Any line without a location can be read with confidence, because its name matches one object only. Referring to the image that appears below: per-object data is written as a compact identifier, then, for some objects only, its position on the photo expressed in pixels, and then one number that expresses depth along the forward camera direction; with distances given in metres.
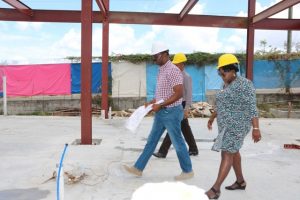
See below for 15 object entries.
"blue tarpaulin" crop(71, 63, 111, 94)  16.36
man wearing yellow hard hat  6.05
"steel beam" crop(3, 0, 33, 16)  9.39
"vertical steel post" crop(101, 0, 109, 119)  11.68
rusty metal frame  10.87
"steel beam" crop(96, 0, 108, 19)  9.04
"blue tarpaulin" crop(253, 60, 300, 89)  17.31
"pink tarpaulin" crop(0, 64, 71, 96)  15.91
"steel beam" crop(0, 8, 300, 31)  11.16
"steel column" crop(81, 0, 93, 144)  6.88
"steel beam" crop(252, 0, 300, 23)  8.82
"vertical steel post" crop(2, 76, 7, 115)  12.52
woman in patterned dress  4.01
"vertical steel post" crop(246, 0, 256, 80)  11.30
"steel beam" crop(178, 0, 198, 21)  9.65
